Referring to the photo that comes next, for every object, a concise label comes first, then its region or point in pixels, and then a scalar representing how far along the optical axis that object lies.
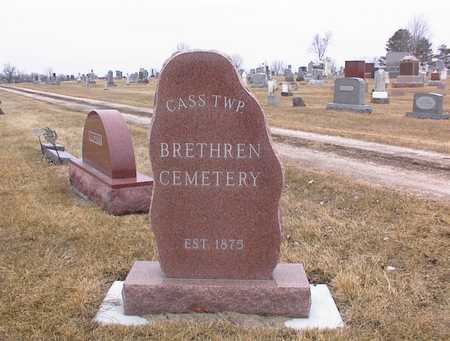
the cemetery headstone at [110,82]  53.49
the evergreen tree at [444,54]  71.19
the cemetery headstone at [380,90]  24.09
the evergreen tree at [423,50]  67.74
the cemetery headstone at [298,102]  22.69
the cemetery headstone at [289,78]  46.52
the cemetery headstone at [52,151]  9.70
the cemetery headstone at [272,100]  23.38
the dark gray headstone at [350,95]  19.73
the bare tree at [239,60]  85.81
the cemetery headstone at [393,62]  48.83
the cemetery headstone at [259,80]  38.67
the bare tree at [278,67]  98.43
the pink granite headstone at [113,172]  6.40
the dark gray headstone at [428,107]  17.78
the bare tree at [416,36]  68.69
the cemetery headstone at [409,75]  34.19
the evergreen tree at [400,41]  70.88
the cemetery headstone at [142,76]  58.84
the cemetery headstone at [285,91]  29.38
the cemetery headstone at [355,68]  22.53
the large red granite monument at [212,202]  3.82
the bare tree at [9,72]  90.04
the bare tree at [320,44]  89.44
